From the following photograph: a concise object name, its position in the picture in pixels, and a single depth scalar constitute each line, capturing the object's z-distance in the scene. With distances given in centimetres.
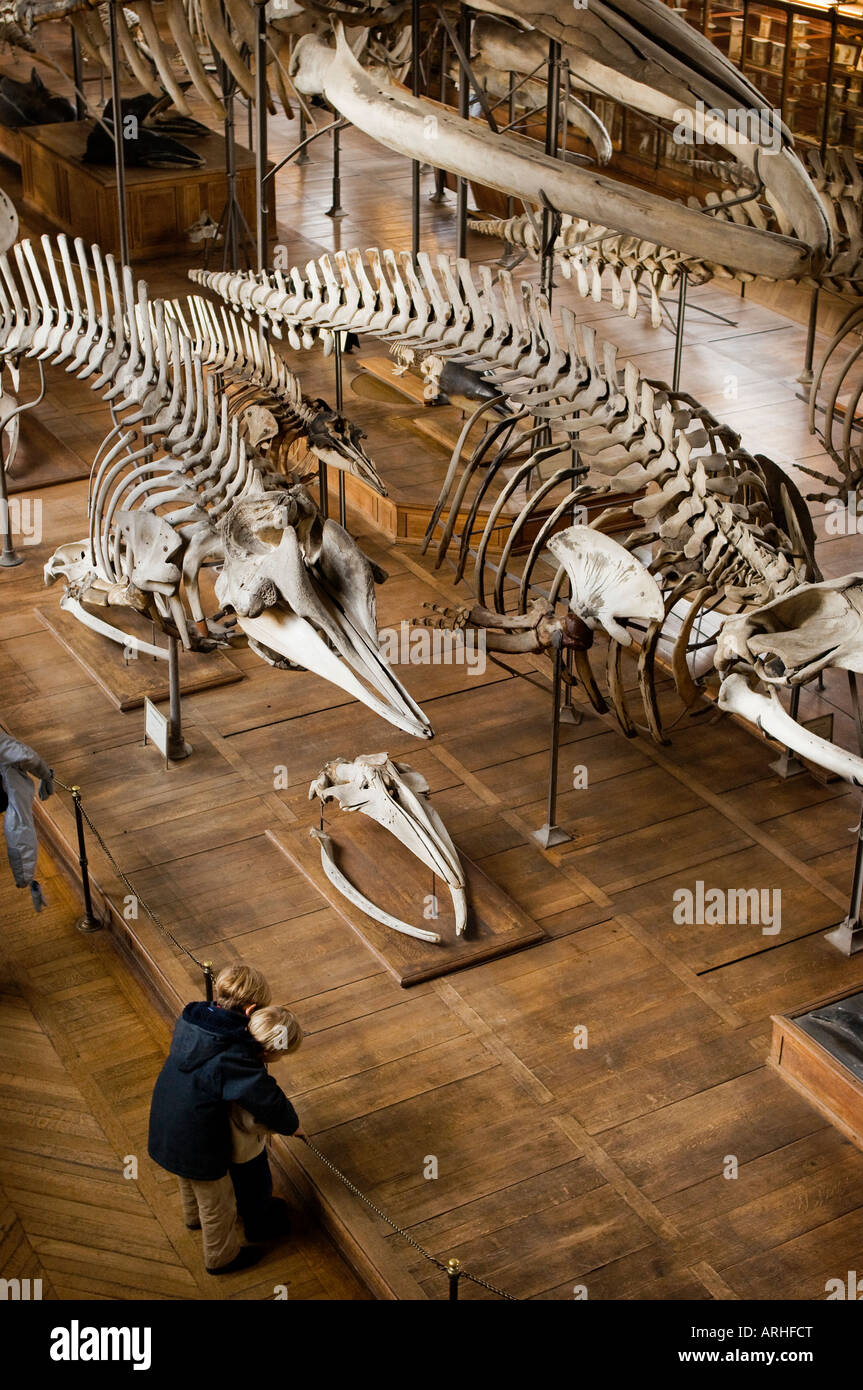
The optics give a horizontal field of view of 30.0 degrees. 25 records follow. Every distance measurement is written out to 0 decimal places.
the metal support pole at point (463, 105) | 1005
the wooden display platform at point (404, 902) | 671
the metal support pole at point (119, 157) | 1024
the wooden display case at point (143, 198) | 1473
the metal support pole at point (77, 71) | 1641
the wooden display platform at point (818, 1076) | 590
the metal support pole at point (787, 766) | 790
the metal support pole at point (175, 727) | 793
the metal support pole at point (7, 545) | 999
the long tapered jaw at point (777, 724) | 538
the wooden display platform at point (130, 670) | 856
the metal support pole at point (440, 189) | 1622
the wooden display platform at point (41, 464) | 1087
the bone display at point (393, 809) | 688
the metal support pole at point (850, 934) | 676
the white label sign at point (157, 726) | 788
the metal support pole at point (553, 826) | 731
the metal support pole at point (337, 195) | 1551
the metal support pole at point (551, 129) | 838
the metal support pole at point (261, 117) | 877
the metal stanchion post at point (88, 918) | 716
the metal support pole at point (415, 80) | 952
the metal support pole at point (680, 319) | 950
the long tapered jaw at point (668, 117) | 709
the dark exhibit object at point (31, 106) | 1683
